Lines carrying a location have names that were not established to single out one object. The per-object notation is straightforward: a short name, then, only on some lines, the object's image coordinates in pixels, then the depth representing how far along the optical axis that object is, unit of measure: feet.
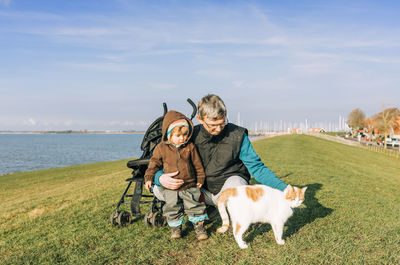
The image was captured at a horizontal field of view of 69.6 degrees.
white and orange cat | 11.16
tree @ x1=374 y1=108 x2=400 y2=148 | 199.98
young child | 12.48
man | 13.09
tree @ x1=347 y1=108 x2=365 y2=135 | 325.62
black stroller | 15.06
